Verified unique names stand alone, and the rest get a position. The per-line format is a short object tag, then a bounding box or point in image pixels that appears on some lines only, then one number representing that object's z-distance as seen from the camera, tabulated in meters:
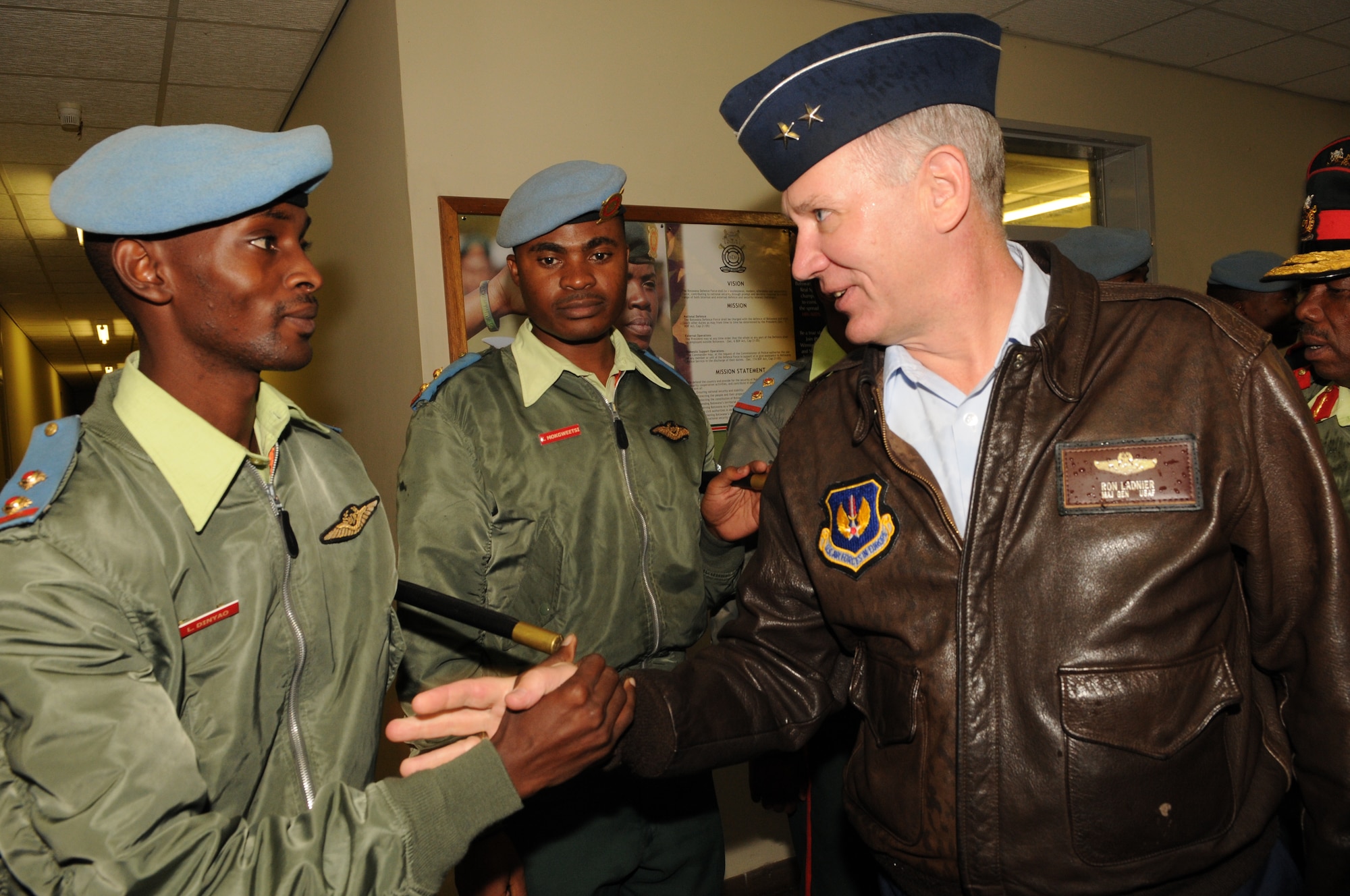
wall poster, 3.06
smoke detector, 4.09
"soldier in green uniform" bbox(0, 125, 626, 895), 0.97
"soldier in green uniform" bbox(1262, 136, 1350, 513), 2.31
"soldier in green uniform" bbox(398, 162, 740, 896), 1.83
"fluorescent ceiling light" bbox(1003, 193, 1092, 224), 4.55
